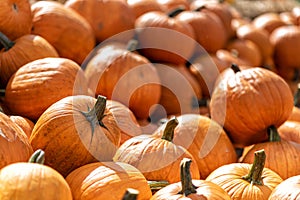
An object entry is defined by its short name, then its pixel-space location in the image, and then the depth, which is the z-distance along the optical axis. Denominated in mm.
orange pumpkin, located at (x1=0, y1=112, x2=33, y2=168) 3066
